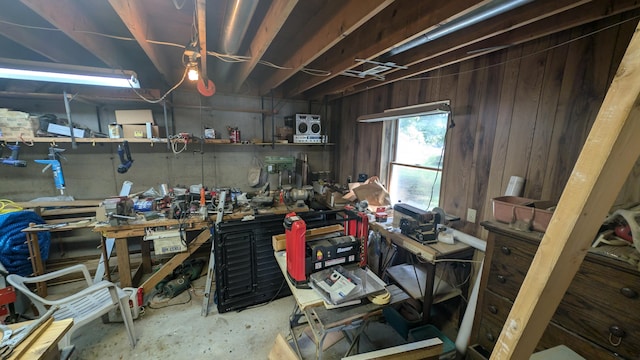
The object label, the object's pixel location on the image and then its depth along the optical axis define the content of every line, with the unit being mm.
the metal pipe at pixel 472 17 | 1093
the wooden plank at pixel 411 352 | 1397
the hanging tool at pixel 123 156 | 2719
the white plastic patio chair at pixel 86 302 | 1659
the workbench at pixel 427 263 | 1833
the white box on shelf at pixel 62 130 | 2549
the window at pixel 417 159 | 2398
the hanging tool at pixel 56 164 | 2465
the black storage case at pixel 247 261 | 2279
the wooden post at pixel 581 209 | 379
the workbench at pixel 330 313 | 1269
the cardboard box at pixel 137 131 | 2795
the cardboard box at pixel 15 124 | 2408
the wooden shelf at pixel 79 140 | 2438
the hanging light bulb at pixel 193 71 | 1734
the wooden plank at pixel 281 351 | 1717
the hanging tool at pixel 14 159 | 2395
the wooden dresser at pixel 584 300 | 978
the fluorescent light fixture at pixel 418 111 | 2041
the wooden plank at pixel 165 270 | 2387
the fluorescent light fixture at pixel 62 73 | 1795
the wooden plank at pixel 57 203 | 2701
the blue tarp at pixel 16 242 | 2209
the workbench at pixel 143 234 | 2241
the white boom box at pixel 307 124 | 3567
